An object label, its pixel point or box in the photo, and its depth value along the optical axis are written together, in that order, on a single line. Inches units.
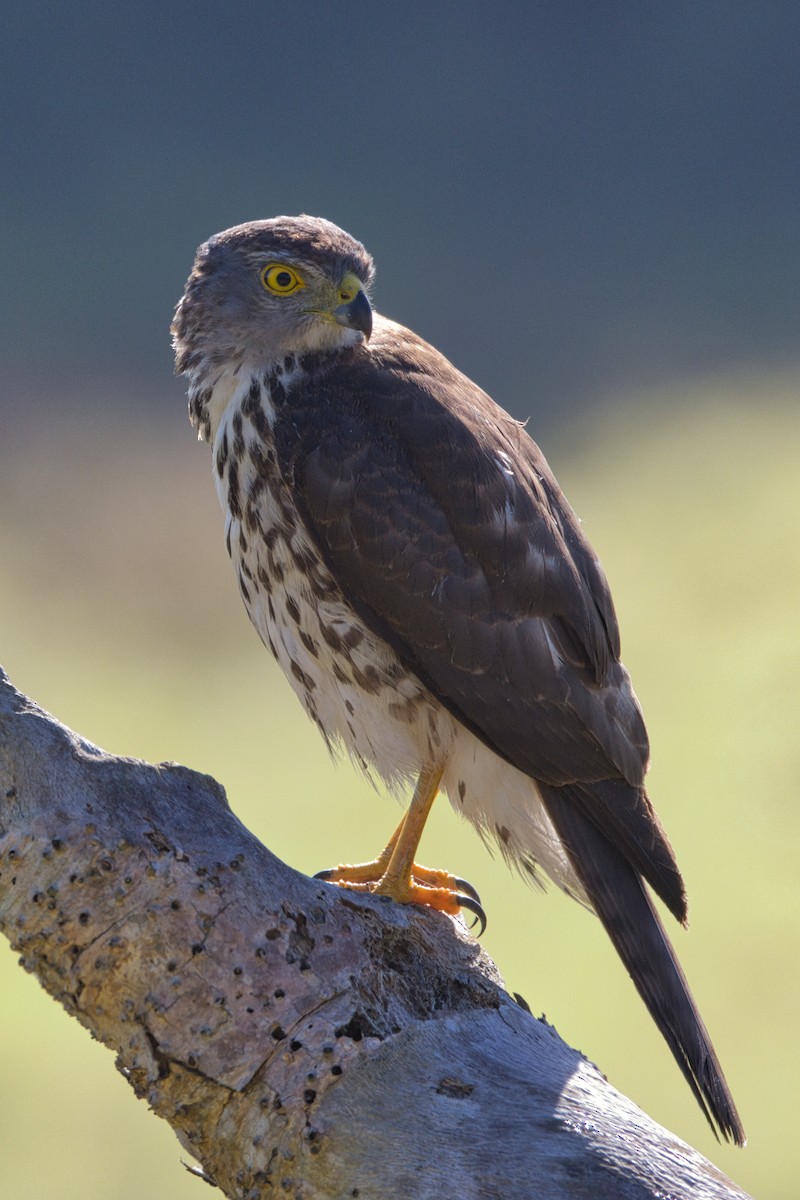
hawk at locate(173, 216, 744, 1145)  303.3
